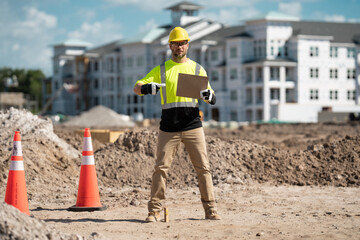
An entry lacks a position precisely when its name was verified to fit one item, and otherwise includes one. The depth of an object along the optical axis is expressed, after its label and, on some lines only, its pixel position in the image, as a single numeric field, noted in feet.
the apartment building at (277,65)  207.82
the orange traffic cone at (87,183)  29.19
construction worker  25.73
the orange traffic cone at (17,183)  26.91
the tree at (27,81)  394.42
